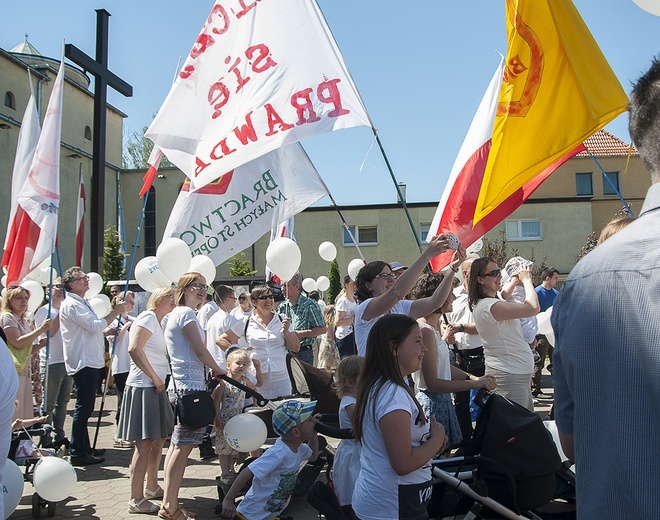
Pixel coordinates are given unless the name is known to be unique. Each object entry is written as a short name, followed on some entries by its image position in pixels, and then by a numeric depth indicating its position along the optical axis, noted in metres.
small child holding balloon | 5.82
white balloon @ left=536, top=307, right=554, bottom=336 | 6.89
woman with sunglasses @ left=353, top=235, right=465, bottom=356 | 3.99
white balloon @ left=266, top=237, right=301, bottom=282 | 7.84
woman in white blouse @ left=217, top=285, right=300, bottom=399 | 6.50
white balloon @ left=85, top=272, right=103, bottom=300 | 10.75
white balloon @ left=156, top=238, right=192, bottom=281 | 6.73
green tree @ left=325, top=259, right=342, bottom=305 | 25.62
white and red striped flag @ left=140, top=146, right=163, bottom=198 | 7.80
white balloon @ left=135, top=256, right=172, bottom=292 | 8.50
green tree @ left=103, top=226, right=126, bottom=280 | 23.08
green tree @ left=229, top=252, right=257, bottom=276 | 26.09
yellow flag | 4.43
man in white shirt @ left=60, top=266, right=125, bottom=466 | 6.95
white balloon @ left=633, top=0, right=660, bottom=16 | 2.99
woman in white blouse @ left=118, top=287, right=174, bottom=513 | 5.34
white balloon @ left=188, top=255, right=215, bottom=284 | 7.57
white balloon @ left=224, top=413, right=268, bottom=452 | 5.08
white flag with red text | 5.29
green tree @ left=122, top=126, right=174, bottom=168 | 45.94
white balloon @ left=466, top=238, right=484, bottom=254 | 8.98
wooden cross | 13.04
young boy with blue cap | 4.61
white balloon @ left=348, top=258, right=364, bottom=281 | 13.18
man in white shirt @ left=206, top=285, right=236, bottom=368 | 7.36
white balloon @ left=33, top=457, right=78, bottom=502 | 4.82
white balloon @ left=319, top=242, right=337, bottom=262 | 16.52
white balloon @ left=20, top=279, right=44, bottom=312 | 8.88
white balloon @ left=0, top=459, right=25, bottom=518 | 3.98
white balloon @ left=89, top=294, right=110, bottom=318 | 9.69
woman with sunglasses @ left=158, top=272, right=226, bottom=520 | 4.98
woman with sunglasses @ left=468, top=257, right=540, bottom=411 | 4.83
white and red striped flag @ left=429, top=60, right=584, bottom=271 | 4.96
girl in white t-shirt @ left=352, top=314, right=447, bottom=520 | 3.06
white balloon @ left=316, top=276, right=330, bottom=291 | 17.53
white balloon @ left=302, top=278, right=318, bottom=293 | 16.43
